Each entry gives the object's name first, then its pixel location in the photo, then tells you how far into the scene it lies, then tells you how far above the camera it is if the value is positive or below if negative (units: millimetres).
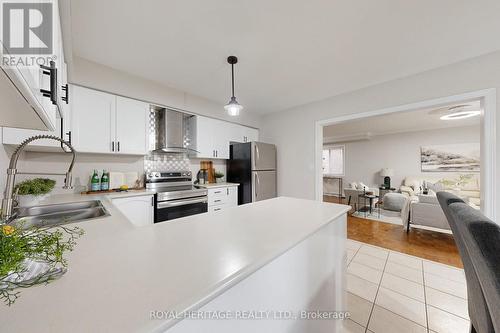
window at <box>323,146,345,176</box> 7766 +258
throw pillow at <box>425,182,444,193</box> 5176 -594
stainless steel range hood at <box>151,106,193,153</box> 2756 +544
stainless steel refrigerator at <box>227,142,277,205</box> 3461 -75
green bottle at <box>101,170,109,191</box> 2381 -193
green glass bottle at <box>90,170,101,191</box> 2332 -203
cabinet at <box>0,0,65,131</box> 500 +299
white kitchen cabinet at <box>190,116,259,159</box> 3209 +580
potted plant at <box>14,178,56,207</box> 1481 -200
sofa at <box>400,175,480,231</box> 3174 -673
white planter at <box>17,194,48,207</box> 1471 -262
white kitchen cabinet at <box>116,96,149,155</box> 2391 +542
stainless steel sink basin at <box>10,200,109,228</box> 1414 -375
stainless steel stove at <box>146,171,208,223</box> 2400 -396
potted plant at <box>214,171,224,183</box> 3656 -189
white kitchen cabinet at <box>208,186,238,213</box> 3025 -531
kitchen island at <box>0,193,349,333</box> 412 -326
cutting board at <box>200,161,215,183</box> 3604 -31
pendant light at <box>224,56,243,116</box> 2012 +652
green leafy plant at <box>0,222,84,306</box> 380 -190
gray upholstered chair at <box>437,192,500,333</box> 579 -301
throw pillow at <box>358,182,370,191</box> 5008 -579
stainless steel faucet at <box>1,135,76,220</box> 958 -117
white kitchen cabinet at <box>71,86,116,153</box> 2098 +545
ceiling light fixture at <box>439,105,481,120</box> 3636 +1067
